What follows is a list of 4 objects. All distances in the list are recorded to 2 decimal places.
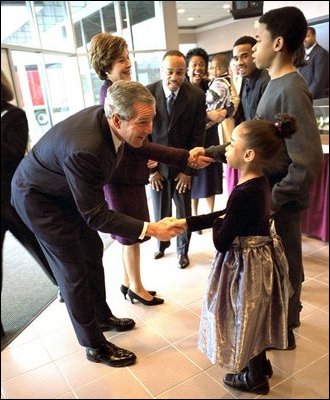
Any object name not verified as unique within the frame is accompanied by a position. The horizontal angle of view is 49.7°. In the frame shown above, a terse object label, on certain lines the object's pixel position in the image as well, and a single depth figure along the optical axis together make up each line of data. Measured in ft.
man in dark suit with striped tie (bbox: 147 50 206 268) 5.78
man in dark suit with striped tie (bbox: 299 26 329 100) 8.64
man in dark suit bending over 3.25
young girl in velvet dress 3.17
